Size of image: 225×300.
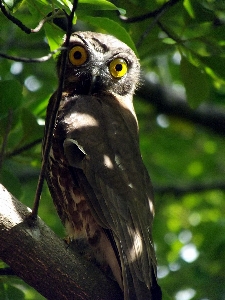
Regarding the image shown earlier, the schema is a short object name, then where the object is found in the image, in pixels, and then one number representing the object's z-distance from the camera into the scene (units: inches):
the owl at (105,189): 279.3
